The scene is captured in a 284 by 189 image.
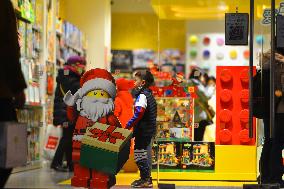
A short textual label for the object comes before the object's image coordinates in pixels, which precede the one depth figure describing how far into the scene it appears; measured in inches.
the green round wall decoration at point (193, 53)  473.5
